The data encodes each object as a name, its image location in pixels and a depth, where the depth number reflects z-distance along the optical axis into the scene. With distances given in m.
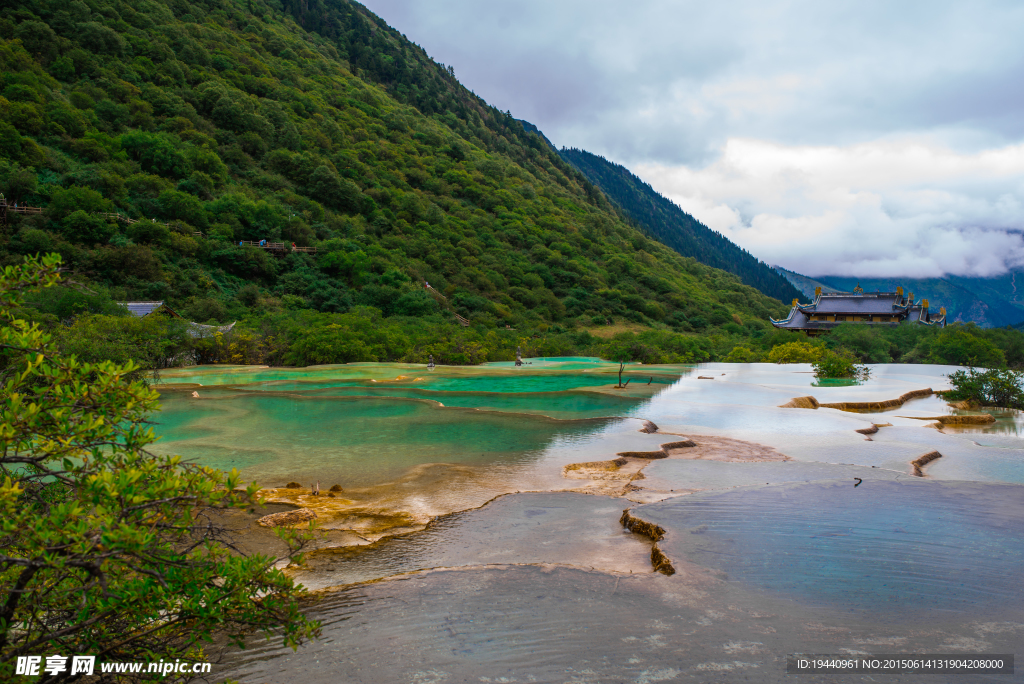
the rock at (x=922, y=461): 7.42
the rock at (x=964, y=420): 10.95
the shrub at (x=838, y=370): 19.73
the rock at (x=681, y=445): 9.02
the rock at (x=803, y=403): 13.12
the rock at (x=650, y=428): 10.41
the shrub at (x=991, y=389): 13.17
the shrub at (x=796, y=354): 27.22
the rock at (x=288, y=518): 5.77
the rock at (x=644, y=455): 8.55
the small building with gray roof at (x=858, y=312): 38.59
